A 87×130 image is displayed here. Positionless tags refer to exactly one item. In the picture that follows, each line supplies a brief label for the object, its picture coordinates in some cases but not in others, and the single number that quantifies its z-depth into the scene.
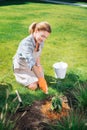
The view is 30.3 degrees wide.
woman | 3.40
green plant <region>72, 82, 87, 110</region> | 2.96
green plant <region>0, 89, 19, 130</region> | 2.41
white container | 3.64
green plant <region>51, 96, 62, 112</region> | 2.91
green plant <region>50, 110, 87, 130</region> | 2.46
